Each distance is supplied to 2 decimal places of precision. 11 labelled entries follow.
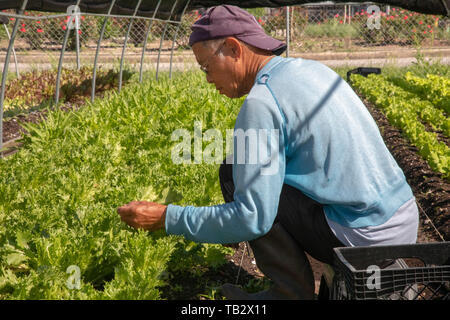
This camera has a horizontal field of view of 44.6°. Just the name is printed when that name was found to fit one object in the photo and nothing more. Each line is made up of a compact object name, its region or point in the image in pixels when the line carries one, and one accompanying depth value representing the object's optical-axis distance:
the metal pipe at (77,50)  10.13
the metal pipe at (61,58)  5.79
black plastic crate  1.78
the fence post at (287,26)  11.40
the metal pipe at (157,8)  8.26
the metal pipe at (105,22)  6.79
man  1.98
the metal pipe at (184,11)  9.53
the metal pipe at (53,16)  4.63
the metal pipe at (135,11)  7.52
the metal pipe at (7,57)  4.69
